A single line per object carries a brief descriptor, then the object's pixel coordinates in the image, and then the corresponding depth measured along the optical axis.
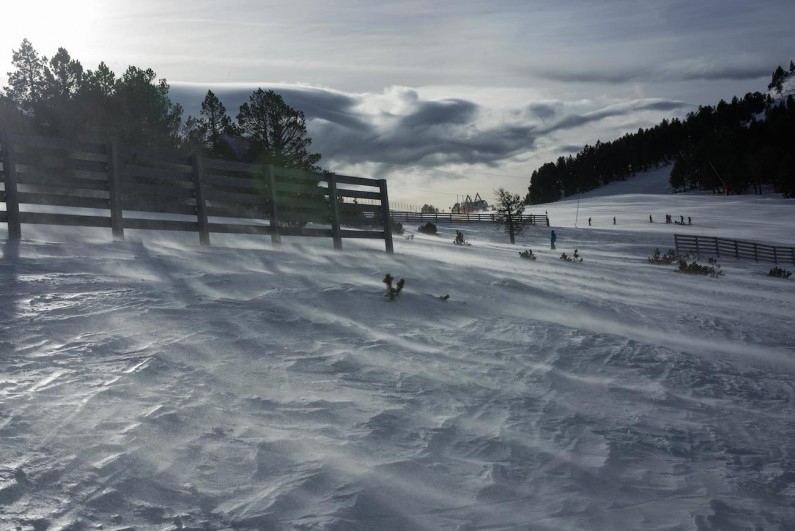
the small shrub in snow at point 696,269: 18.71
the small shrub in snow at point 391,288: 7.49
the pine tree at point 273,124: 37.69
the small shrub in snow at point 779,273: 22.52
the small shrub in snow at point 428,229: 42.88
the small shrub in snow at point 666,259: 24.42
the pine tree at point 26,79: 48.38
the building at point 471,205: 132.50
